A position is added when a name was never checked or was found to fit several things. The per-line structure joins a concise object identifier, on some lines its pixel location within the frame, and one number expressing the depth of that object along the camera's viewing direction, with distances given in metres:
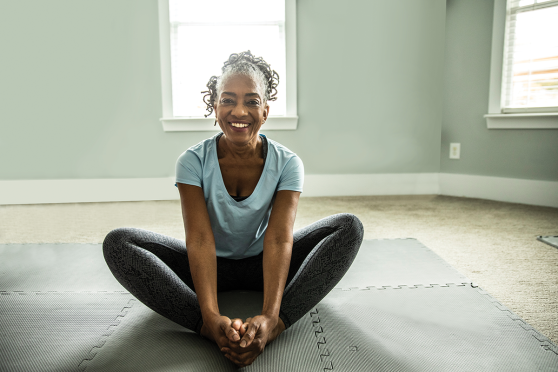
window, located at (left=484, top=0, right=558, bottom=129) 2.71
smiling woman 1.00
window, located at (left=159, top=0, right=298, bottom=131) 3.01
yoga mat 0.96
